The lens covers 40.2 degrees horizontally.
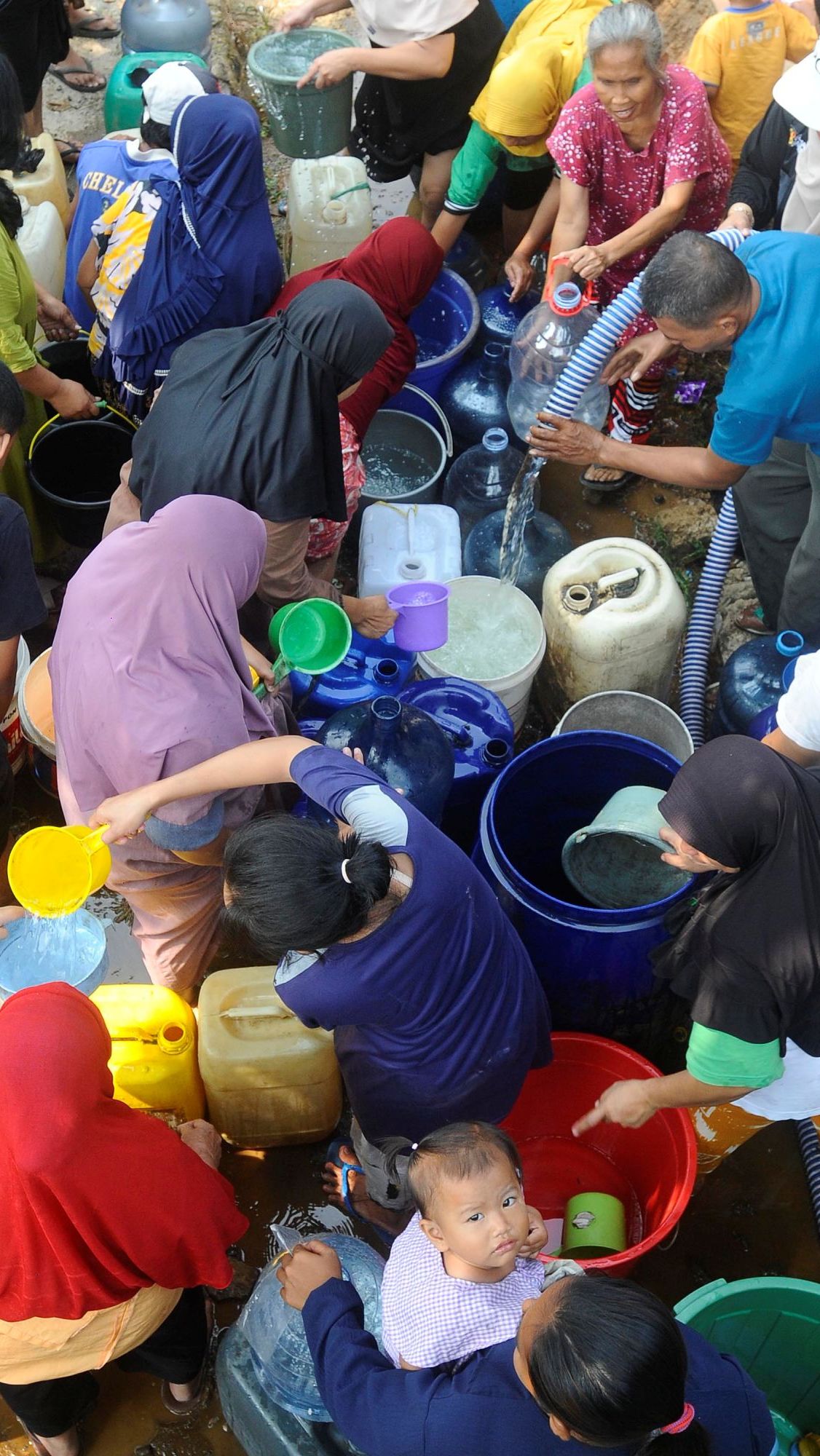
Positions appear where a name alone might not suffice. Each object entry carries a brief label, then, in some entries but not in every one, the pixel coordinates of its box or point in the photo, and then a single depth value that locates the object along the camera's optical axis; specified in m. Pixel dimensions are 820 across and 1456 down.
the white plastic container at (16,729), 3.12
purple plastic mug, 3.02
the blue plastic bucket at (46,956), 2.40
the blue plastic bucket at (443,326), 4.12
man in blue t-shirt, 2.74
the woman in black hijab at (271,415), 2.74
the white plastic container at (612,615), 3.23
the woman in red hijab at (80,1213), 1.76
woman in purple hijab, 2.25
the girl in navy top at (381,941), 1.89
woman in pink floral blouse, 3.31
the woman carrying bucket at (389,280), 3.62
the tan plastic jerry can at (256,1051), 2.58
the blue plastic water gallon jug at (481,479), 3.80
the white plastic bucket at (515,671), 3.24
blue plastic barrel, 2.51
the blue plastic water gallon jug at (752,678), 3.16
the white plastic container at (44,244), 3.97
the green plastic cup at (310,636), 2.77
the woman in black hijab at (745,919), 1.92
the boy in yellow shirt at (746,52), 3.91
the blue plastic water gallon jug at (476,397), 4.07
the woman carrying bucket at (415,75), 4.08
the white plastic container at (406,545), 3.52
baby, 1.76
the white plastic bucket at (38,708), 3.00
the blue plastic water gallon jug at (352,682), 3.05
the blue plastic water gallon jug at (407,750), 2.64
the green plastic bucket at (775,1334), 2.22
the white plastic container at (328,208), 4.33
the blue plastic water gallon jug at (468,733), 2.96
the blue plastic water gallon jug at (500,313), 4.32
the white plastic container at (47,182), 4.22
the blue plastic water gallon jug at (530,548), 3.69
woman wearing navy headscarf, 3.32
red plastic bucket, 2.55
